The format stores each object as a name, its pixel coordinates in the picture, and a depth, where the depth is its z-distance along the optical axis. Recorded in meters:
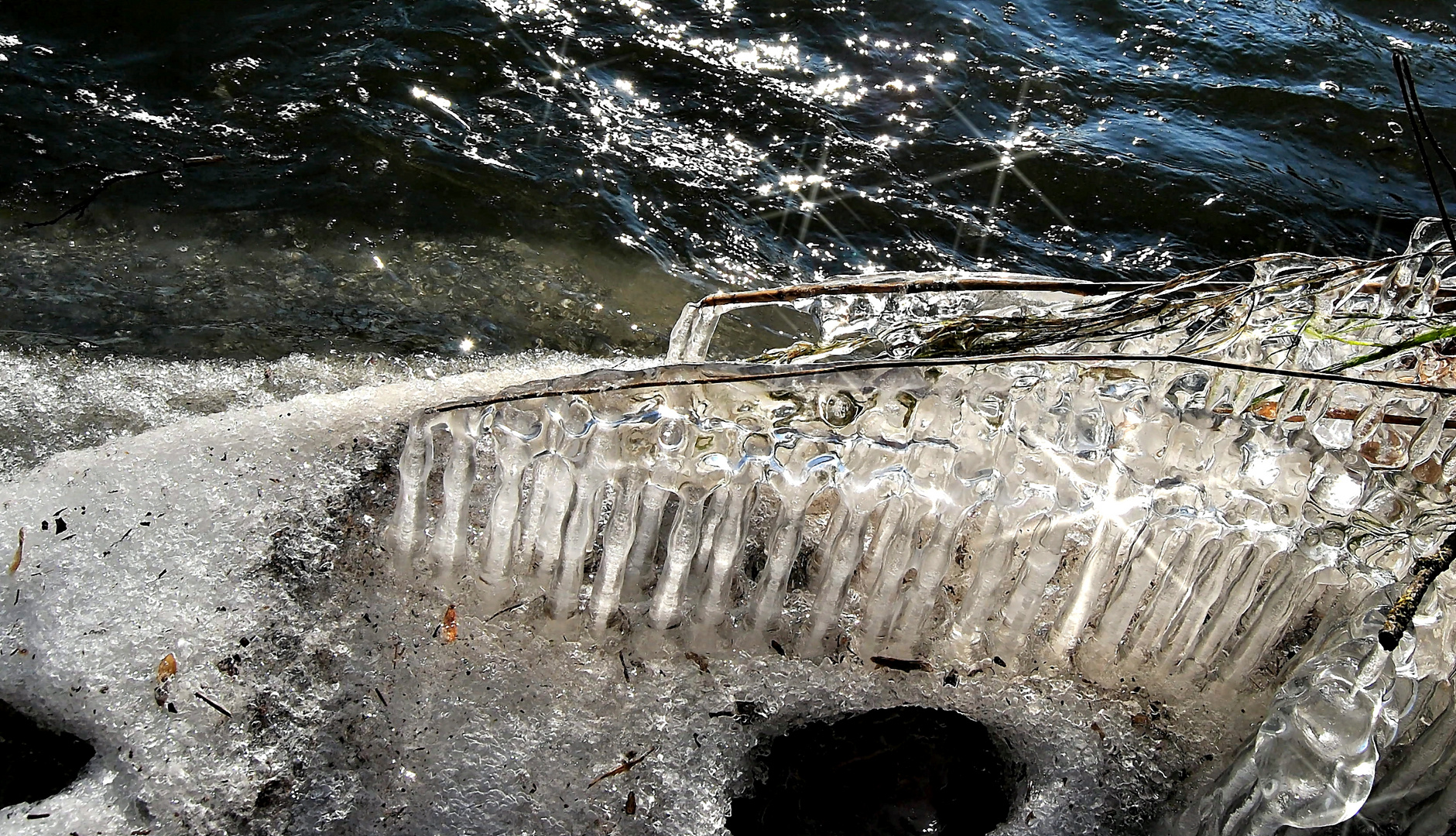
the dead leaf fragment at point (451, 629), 2.07
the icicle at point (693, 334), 2.53
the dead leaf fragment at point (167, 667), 1.91
